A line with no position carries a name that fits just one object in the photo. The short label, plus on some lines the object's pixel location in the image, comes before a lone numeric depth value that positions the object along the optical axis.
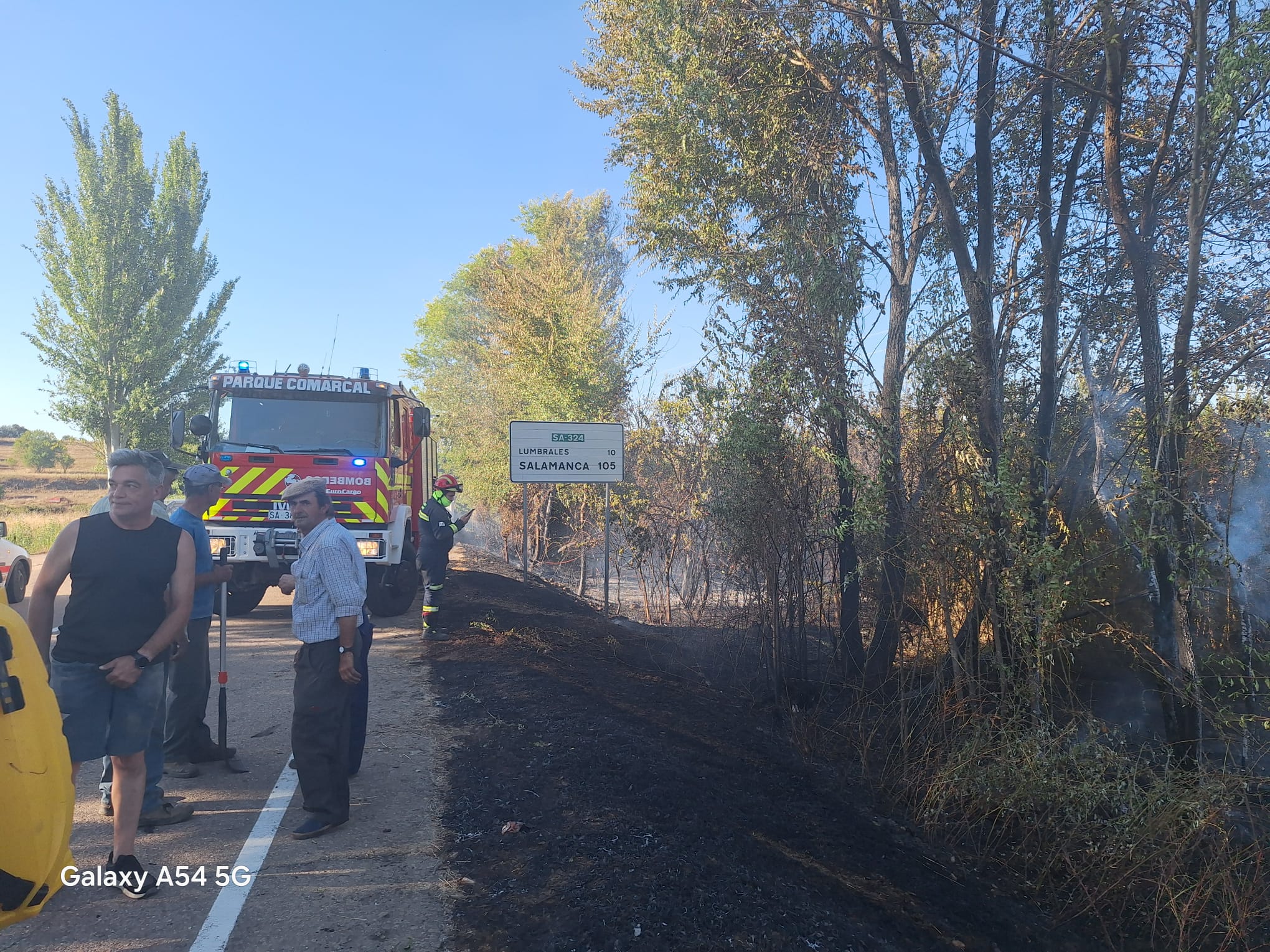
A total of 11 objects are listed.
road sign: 11.75
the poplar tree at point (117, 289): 23.84
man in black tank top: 3.48
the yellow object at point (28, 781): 2.83
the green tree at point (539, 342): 15.75
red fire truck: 9.54
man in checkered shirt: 4.25
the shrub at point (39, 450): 46.62
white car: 10.62
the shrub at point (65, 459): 47.25
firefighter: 9.53
